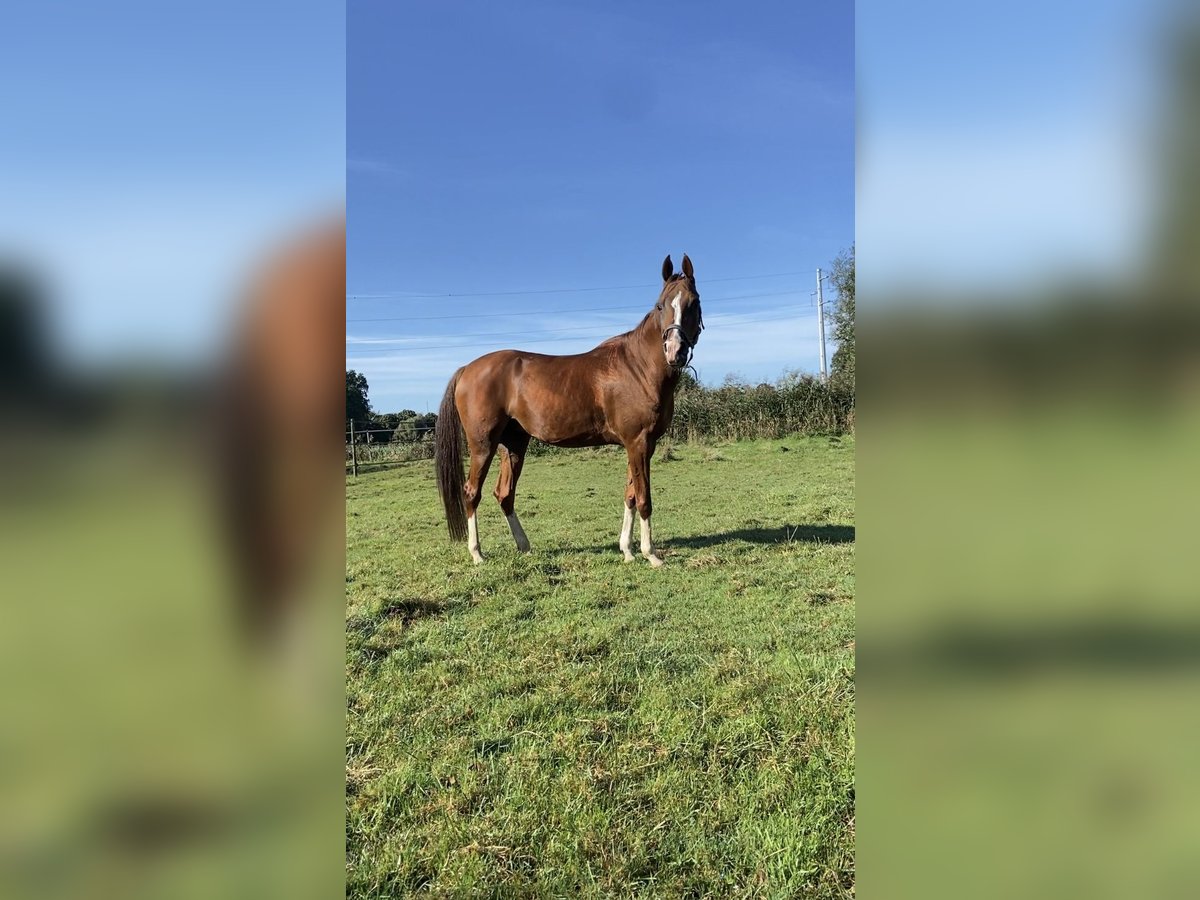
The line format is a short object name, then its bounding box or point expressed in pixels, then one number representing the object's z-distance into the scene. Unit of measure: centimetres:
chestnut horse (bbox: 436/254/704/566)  664
